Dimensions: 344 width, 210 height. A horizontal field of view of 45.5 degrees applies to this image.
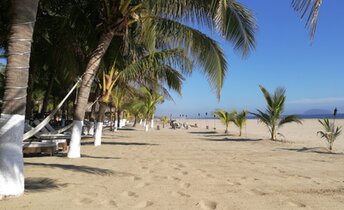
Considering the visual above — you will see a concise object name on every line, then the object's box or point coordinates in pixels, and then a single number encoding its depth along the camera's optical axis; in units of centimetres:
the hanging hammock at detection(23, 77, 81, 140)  642
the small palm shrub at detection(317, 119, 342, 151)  1421
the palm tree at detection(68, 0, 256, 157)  938
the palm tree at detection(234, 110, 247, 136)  2378
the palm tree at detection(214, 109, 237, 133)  2748
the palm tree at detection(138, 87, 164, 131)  3128
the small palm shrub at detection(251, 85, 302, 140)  1912
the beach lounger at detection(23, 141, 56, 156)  1020
